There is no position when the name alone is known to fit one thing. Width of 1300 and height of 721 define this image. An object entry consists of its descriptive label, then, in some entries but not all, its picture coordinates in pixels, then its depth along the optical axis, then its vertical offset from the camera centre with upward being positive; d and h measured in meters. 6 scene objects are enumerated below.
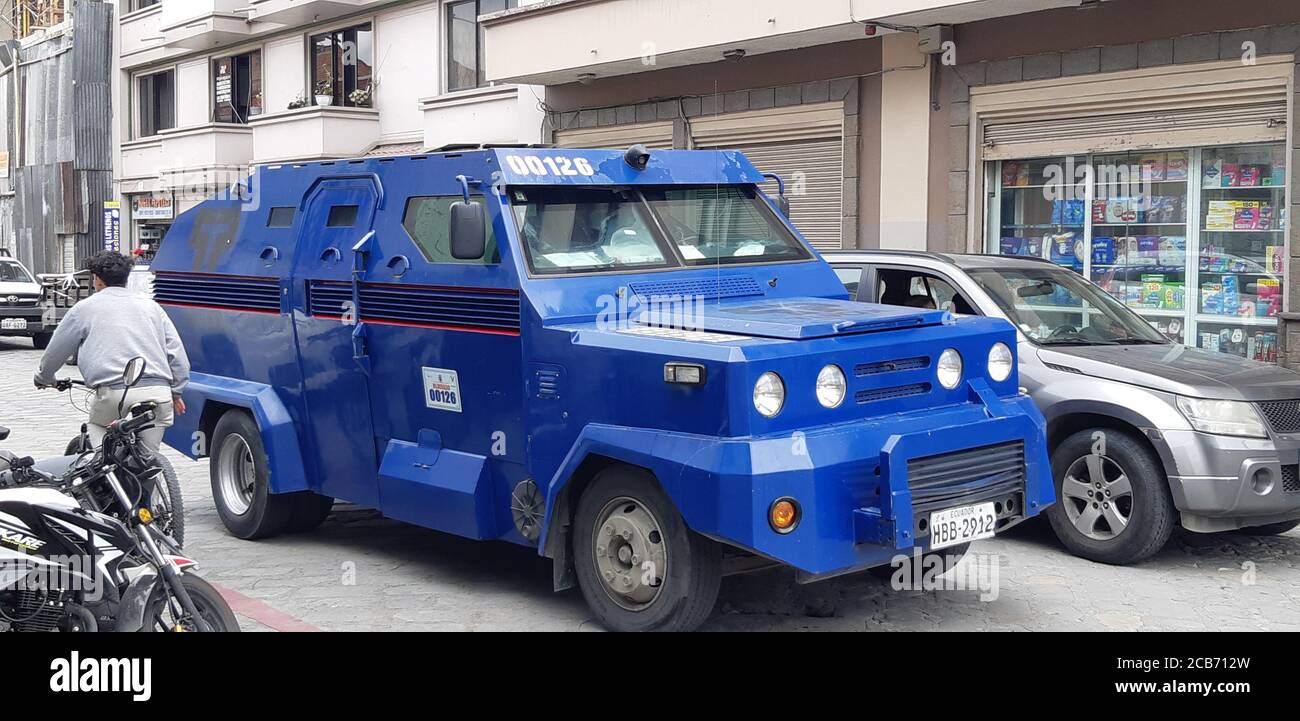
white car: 23.14 +0.01
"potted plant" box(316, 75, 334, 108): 23.78 +3.87
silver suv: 7.14 -0.64
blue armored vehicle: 5.45 -0.33
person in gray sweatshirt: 7.27 -0.20
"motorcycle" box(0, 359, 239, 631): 4.76 -0.94
